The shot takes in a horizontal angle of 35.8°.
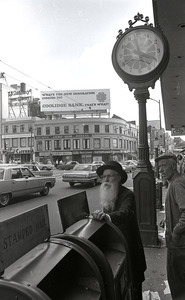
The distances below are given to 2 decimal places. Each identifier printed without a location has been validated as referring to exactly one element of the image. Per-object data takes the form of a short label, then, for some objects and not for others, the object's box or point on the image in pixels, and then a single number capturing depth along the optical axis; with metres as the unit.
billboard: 64.75
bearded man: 2.71
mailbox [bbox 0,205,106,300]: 1.41
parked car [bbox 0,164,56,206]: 11.84
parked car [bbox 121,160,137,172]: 38.59
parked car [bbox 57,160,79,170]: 48.78
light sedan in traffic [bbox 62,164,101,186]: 18.20
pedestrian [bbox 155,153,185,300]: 2.93
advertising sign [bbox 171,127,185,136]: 24.69
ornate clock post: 5.10
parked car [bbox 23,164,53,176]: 26.91
